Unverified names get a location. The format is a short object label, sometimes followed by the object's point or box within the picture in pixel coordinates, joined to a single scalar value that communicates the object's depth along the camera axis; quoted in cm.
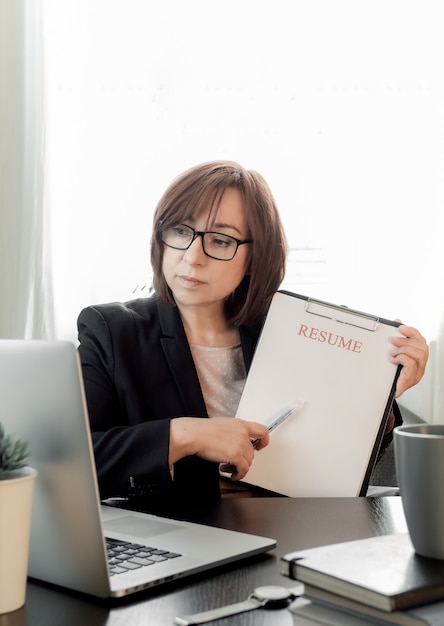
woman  144
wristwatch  75
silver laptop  77
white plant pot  75
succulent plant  76
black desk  77
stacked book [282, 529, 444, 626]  63
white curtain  250
